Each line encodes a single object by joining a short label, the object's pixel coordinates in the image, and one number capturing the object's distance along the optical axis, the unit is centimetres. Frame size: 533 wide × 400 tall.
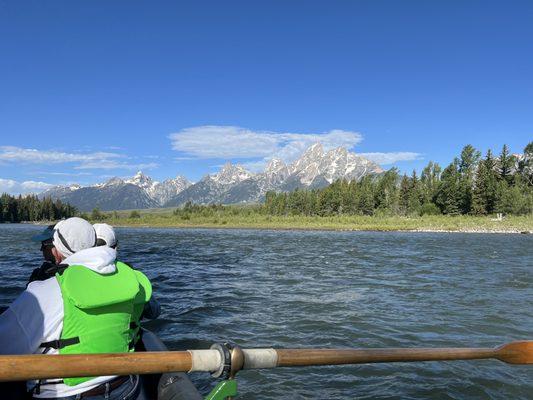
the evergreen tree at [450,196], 9912
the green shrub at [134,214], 16752
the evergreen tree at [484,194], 9456
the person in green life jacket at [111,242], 541
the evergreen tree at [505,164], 10731
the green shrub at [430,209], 10381
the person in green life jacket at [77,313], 340
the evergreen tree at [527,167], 11122
